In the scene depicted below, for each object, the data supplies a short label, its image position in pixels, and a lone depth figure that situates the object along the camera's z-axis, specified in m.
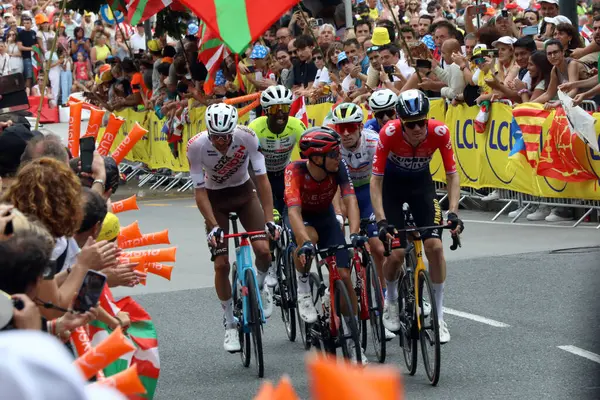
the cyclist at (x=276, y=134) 19.67
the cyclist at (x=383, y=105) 18.39
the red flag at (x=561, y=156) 25.83
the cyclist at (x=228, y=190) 16.64
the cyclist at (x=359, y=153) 17.98
